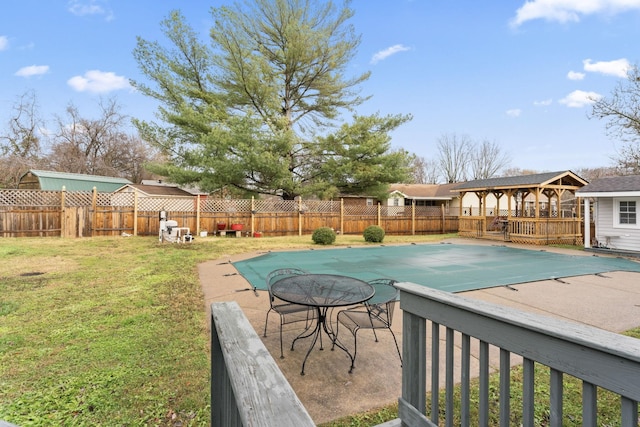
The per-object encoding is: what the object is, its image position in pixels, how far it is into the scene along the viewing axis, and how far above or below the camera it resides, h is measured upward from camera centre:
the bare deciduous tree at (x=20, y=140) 18.97 +4.88
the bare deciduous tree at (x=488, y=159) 32.28 +5.88
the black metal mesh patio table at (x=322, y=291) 2.56 -0.72
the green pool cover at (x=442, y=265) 5.81 -1.21
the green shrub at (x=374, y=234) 11.87 -0.78
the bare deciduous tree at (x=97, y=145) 21.59 +5.30
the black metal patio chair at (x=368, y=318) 2.72 -0.99
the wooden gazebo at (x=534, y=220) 12.16 -0.23
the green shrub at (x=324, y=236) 10.94 -0.80
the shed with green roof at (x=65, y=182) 16.06 +1.87
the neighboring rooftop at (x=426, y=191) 23.48 +1.81
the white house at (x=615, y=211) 9.69 +0.10
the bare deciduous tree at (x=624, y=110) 13.61 +4.76
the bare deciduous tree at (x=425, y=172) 36.72 +5.19
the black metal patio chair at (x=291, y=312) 3.00 -1.06
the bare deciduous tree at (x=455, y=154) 32.91 +6.59
